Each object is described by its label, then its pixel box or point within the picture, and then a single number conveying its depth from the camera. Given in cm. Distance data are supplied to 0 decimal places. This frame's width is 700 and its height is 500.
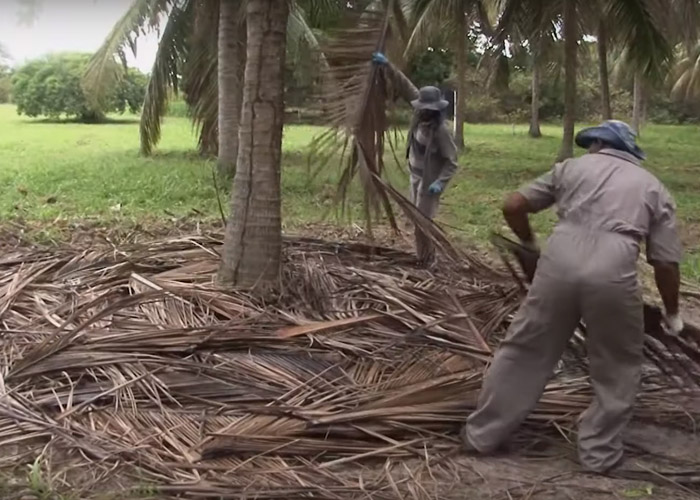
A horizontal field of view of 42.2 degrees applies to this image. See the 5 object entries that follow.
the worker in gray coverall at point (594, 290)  370
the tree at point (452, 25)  1508
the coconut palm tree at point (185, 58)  1162
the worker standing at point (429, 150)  674
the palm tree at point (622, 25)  1330
